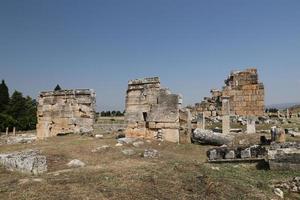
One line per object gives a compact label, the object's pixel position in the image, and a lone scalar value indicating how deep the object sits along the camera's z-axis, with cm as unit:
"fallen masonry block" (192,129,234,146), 1545
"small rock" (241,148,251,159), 1177
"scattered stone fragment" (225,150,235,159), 1193
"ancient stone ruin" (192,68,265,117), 2369
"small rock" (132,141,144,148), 1474
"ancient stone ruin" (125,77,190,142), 1653
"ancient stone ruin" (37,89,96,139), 2067
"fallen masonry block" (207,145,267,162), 1174
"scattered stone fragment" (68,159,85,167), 1026
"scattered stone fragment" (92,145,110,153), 1327
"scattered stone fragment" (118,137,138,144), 1527
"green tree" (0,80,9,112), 5066
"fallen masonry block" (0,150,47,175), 925
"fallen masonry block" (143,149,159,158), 1193
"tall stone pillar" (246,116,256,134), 1812
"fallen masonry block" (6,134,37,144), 2002
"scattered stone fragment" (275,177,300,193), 900
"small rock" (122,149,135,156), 1257
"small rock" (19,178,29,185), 768
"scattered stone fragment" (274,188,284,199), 835
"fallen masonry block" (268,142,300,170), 1028
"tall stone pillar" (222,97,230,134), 1841
